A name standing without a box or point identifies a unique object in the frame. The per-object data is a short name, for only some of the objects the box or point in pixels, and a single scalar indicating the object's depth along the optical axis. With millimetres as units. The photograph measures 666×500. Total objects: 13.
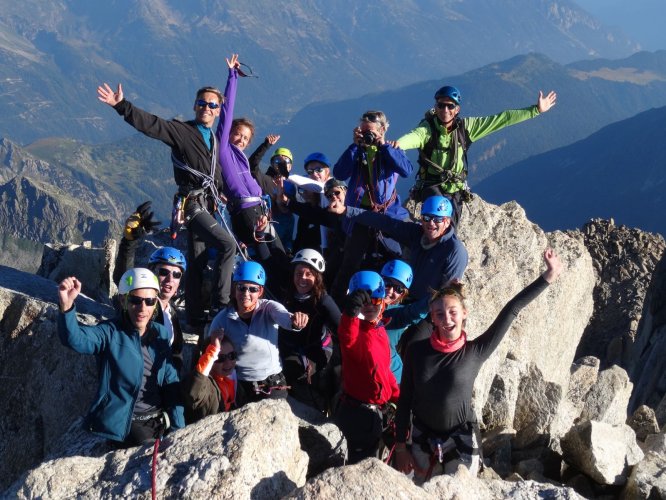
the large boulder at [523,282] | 14031
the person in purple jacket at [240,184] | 11656
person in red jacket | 8375
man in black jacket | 10906
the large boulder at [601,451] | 10305
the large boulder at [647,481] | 9586
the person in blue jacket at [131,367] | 7590
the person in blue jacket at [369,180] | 11750
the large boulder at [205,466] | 6551
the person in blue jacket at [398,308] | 9703
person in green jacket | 12562
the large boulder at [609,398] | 14648
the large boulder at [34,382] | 9773
